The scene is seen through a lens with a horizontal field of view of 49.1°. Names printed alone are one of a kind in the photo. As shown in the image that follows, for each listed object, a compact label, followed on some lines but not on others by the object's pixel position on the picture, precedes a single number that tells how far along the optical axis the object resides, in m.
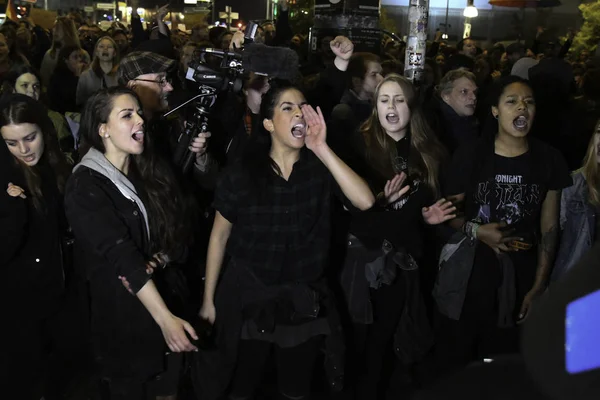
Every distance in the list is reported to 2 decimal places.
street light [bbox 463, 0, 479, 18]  20.80
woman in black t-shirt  4.20
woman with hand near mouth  3.38
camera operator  4.56
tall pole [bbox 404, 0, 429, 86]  6.32
